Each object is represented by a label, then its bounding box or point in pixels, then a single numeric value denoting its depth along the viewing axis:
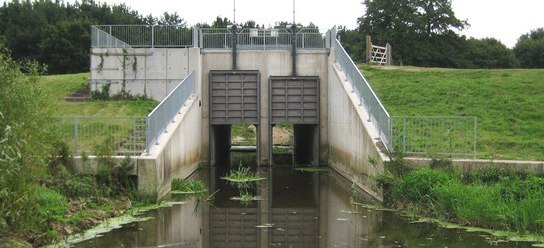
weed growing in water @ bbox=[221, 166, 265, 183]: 21.98
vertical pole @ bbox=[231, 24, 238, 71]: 28.39
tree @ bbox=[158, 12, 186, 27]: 83.62
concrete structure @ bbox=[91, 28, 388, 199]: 26.67
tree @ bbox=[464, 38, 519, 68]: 62.84
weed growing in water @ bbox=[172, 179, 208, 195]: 18.64
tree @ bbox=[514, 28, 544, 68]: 72.22
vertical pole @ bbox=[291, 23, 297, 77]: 28.44
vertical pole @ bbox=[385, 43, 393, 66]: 39.38
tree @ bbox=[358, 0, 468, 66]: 58.19
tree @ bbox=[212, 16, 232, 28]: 71.17
